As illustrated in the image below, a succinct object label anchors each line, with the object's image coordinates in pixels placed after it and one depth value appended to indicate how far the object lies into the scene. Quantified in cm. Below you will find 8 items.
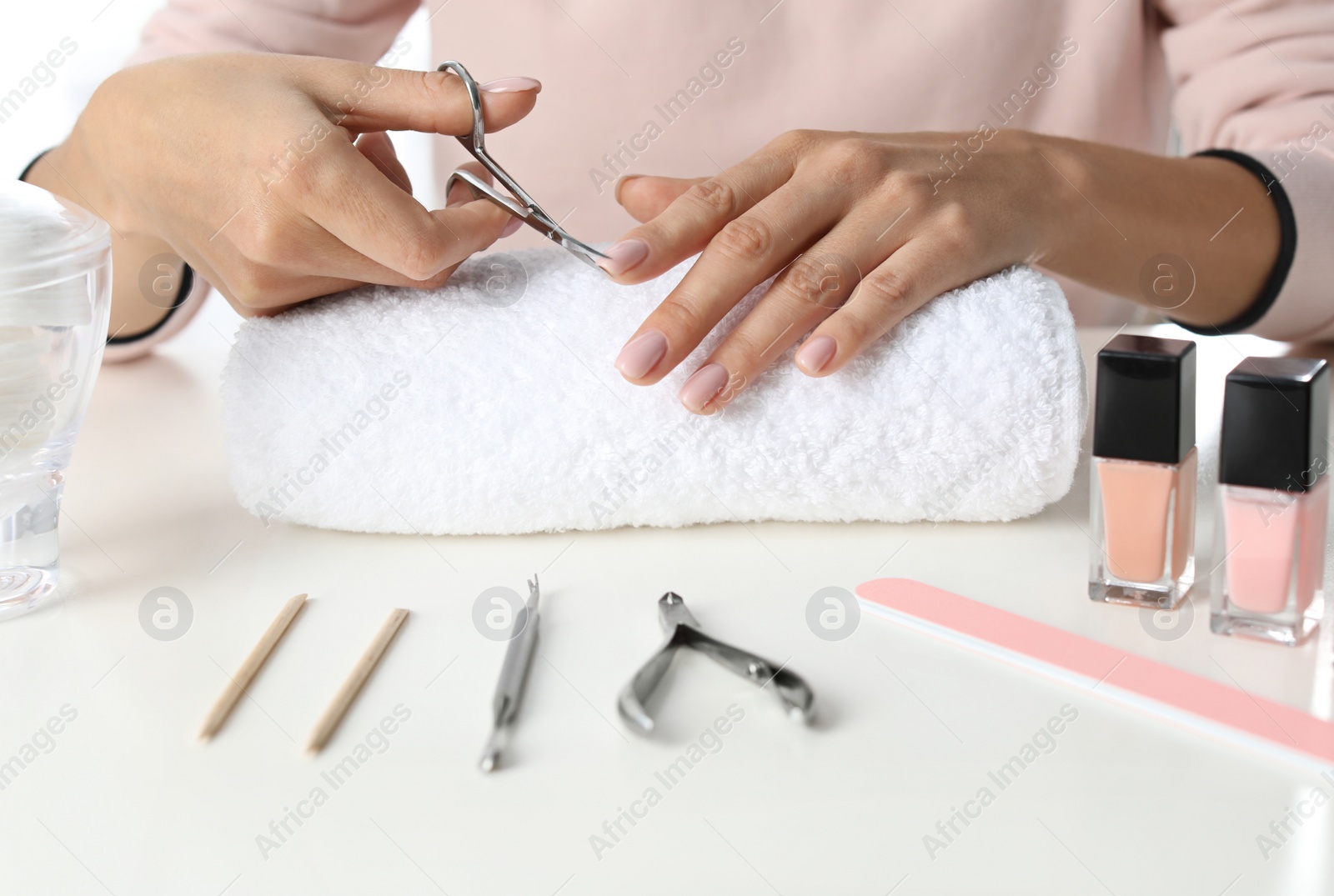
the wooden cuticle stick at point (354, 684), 38
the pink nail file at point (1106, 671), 37
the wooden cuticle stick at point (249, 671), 40
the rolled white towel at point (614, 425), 53
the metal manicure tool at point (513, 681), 37
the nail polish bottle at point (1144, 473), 44
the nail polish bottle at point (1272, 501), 41
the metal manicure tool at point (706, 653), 39
